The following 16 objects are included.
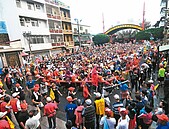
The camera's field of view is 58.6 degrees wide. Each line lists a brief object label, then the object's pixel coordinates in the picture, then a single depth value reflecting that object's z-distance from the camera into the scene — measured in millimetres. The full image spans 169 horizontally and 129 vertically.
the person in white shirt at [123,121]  3767
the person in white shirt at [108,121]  3969
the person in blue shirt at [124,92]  5514
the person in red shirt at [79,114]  4781
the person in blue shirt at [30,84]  7809
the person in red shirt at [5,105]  4871
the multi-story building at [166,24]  16283
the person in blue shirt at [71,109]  5008
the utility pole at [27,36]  23788
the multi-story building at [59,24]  31900
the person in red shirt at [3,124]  3799
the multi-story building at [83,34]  47309
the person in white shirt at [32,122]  4109
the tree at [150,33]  42584
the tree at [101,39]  50094
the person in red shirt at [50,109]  5152
